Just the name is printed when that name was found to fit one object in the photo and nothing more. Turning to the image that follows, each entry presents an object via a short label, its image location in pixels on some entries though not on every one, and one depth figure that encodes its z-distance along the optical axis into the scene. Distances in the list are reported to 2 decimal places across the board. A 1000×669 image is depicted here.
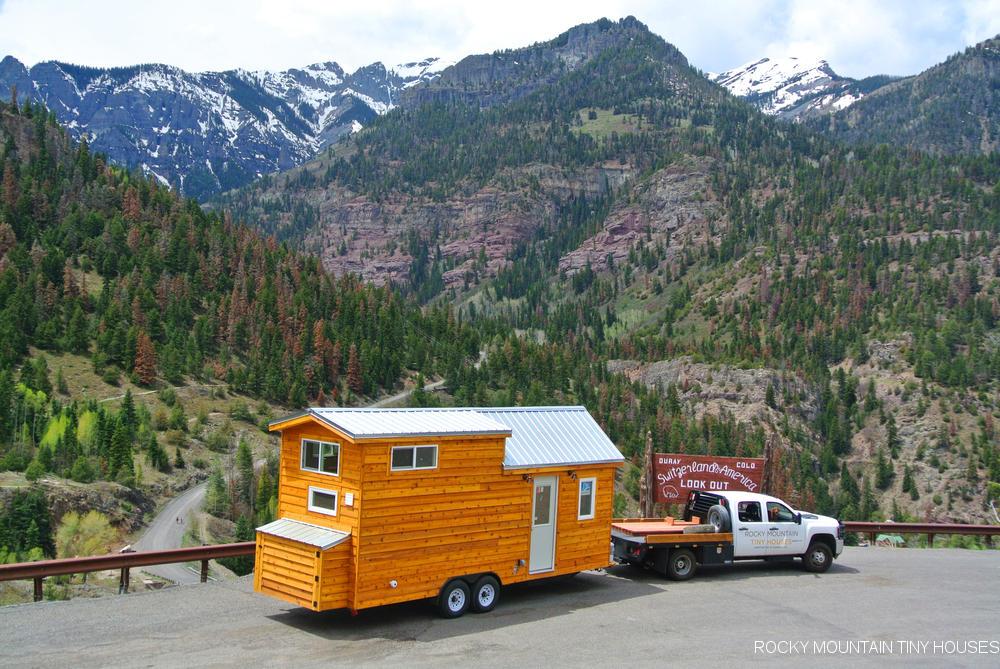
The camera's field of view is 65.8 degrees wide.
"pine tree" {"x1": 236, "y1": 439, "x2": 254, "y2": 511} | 58.09
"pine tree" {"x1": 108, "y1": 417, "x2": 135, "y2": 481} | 54.75
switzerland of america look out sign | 24.81
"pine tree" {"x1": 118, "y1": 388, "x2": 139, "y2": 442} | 63.25
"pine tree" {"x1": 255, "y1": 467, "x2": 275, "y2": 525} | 54.47
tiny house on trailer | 15.98
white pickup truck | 21.67
